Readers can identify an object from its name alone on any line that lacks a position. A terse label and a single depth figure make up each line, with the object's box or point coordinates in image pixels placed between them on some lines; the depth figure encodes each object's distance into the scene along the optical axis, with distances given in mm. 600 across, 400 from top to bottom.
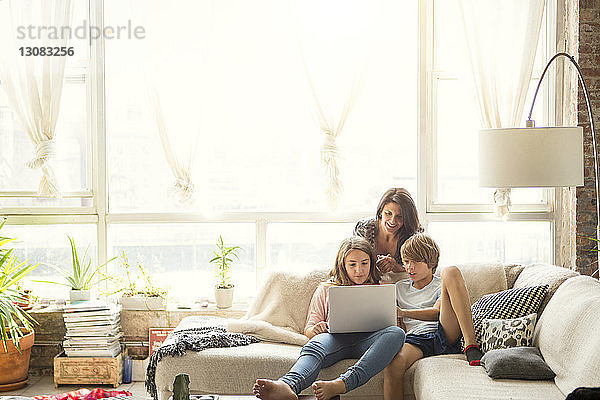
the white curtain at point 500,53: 4750
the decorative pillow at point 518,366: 3127
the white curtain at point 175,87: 4801
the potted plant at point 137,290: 4699
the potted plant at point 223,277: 4672
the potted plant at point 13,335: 4196
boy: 3504
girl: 3205
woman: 4172
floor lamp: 3326
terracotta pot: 4344
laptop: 3561
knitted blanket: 3584
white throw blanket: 3939
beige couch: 2918
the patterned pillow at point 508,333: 3415
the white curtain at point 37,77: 4797
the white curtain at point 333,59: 4785
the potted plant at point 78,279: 4660
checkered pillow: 3543
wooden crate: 4438
